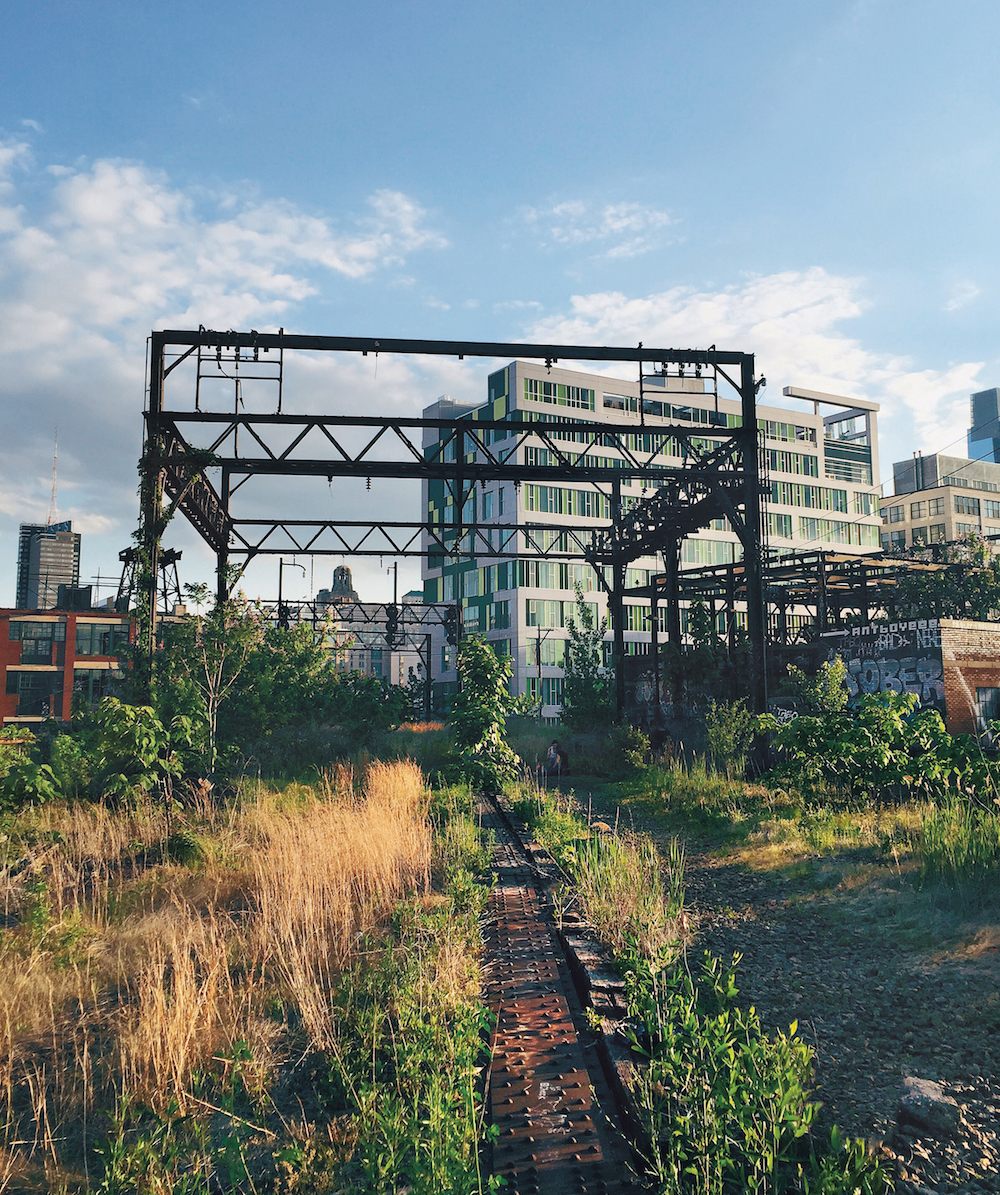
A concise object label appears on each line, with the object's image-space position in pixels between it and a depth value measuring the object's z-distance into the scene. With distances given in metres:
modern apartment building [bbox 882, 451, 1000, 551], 83.19
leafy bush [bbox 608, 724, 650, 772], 19.06
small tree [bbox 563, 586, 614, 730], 26.52
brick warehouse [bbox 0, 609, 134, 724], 53.25
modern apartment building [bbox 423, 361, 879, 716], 62.09
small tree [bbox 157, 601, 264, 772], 14.55
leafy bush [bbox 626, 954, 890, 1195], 3.45
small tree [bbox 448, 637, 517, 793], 15.34
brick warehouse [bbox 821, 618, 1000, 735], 18.42
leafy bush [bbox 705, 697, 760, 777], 15.95
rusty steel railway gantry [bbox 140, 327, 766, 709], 15.87
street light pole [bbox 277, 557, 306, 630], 25.30
